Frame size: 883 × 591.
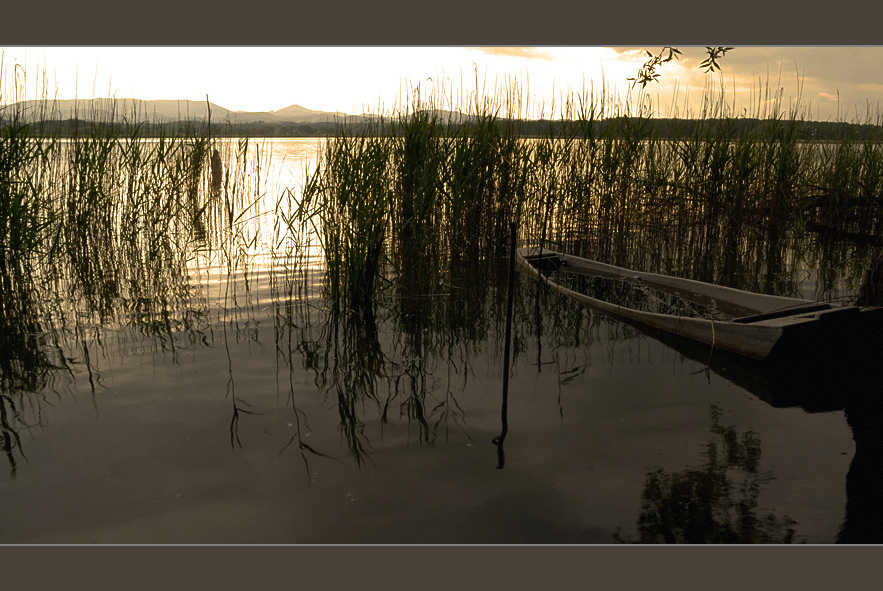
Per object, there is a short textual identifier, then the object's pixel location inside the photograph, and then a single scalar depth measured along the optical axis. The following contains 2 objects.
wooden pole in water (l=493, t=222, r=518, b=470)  2.99
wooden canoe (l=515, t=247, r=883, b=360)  3.81
